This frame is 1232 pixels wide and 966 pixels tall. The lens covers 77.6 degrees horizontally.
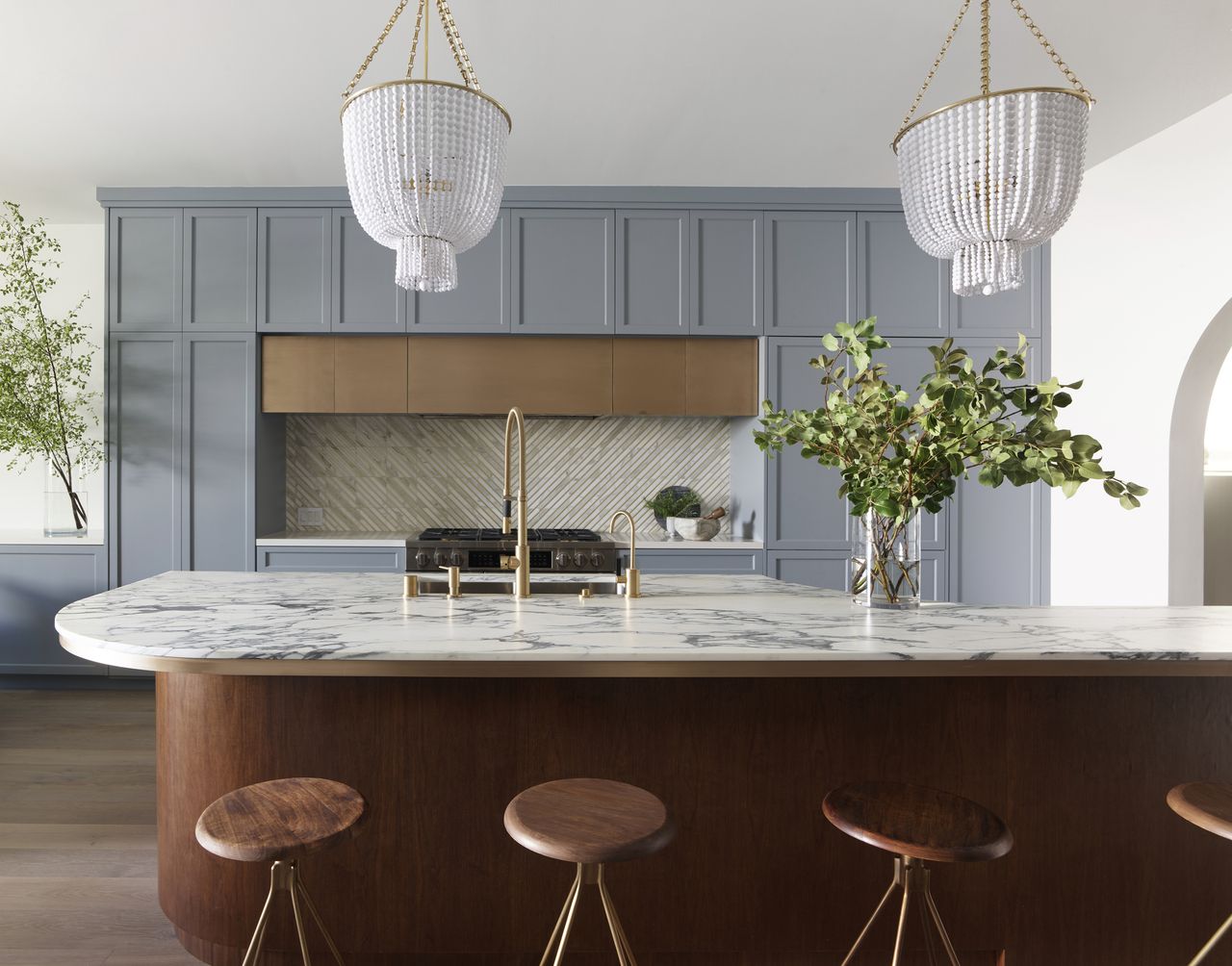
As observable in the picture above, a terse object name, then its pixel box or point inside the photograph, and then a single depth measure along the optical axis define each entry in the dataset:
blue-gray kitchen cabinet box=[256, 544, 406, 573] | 3.96
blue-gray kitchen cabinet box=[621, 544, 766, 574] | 3.99
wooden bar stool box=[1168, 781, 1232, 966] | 1.29
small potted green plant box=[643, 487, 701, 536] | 4.34
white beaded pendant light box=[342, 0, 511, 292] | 1.69
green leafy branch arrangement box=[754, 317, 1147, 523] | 1.61
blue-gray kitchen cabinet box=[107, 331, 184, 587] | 4.01
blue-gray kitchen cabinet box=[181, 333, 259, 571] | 4.00
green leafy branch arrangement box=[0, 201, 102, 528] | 3.99
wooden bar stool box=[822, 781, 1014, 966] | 1.20
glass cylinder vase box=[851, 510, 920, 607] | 1.84
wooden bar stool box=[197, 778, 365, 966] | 1.21
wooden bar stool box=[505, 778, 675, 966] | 1.18
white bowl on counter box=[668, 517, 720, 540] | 4.18
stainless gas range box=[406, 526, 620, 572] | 3.82
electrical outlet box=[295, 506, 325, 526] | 4.52
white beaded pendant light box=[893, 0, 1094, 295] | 1.72
